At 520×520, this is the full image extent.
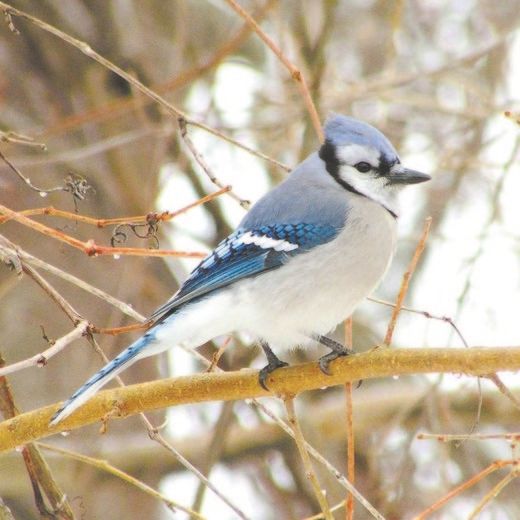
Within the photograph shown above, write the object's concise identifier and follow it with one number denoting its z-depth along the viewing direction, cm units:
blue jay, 602
